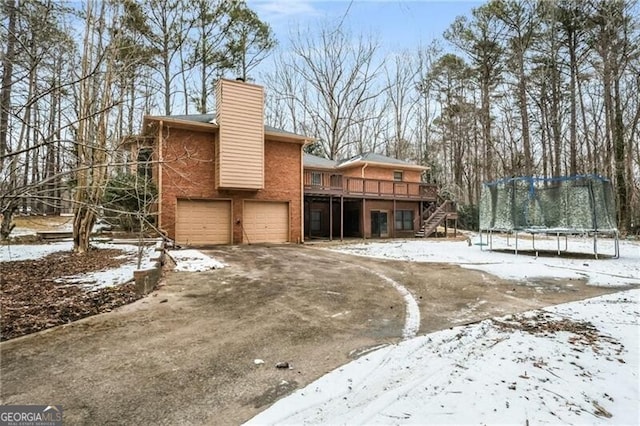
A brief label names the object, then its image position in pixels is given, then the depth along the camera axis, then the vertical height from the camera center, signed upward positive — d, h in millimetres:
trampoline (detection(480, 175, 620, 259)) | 10477 +601
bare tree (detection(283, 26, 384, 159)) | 25016 +11238
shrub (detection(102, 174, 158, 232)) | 10422 +936
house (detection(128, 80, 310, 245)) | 12758 +2072
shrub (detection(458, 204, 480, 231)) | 26744 +583
